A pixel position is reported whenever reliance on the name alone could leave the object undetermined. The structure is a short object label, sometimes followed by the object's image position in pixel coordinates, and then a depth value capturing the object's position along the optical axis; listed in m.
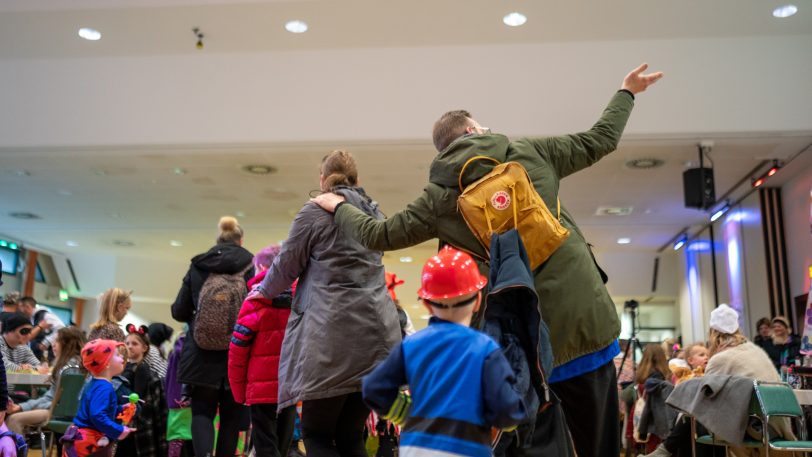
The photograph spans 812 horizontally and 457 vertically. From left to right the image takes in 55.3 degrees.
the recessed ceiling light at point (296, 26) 7.36
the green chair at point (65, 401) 4.65
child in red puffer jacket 3.16
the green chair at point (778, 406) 4.08
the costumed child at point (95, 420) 3.62
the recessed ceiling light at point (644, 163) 8.60
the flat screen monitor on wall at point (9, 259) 13.98
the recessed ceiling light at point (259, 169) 8.99
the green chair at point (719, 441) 4.32
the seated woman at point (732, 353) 4.77
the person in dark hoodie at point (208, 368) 3.62
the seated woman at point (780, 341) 8.38
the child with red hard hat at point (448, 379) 1.78
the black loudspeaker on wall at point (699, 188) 7.98
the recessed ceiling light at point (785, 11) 6.93
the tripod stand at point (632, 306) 9.12
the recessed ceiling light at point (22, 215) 12.15
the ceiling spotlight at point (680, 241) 13.23
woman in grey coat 2.62
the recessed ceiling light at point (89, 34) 7.50
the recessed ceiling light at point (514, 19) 7.17
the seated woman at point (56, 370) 5.05
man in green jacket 2.07
